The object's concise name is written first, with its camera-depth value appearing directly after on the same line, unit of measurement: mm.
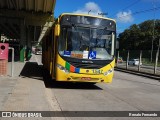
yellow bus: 6083
